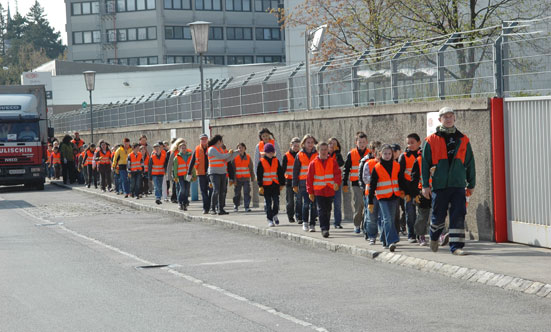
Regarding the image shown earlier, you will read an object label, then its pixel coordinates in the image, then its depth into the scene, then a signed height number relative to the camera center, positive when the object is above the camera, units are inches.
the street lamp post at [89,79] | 1624.0 +108.7
